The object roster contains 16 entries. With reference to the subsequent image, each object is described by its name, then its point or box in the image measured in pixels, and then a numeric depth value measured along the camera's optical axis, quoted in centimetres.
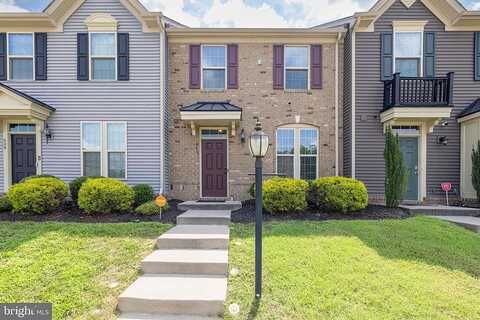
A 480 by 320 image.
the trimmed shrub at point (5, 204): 680
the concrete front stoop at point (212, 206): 743
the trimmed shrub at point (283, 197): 657
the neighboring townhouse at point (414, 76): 833
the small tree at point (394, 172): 732
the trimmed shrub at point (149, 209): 662
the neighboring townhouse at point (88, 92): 814
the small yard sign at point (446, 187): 814
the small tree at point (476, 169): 758
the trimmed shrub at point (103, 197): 654
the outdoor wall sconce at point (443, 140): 834
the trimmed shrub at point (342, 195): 668
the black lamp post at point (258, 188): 321
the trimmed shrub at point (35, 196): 637
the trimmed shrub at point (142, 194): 758
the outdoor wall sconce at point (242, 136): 859
